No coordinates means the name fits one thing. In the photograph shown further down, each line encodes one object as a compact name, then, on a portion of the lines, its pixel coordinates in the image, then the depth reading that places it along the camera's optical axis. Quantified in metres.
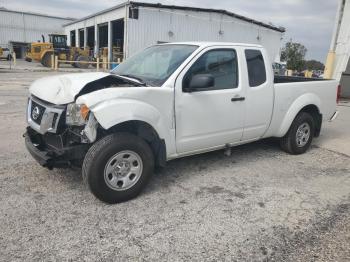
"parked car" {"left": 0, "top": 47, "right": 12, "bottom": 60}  41.23
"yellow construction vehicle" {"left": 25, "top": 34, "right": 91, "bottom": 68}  30.73
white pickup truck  3.58
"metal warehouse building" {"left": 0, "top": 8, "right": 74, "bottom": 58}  52.44
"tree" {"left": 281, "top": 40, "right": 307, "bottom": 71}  48.91
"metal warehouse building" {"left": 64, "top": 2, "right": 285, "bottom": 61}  27.64
